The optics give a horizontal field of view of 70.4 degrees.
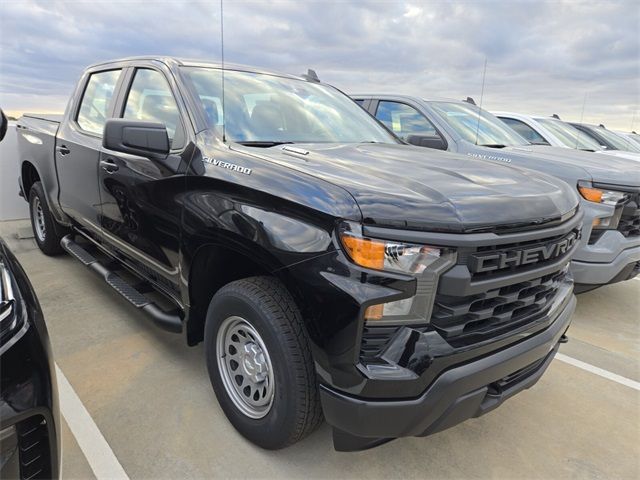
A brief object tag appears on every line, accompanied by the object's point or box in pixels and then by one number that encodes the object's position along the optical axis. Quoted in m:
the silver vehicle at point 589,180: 3.81
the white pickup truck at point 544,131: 6.73
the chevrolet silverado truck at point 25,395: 1.30
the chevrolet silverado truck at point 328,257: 1.69
